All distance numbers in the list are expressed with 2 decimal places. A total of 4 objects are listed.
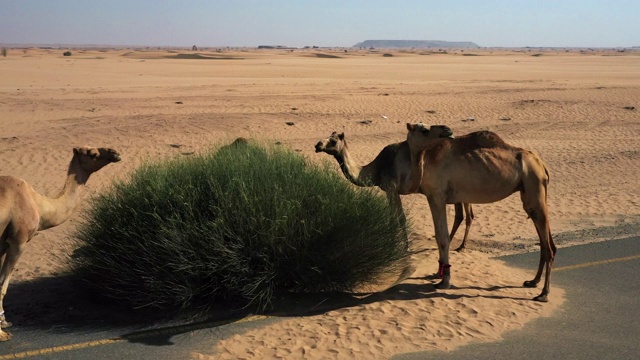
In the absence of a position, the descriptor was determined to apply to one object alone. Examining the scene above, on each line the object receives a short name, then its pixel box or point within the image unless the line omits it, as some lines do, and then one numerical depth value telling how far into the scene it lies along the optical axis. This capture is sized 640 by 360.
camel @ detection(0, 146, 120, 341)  7.60
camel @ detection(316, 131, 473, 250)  9.49
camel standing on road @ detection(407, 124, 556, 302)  9.14
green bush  8.20
